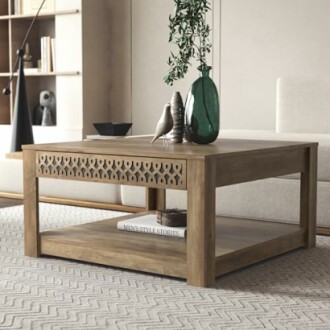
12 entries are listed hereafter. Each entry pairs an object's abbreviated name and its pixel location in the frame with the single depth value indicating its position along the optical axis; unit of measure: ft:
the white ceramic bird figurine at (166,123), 12.07
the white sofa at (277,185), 14.45
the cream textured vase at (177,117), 12.29
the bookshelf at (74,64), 22.42
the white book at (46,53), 23.24
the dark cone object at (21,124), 20.85
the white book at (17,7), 23.80
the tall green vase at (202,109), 11.97
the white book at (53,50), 23.14
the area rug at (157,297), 8.70
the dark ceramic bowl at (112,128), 20.25
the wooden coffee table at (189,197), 10.22
